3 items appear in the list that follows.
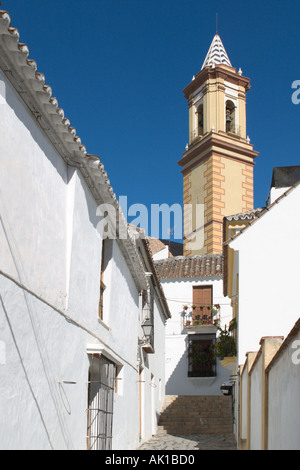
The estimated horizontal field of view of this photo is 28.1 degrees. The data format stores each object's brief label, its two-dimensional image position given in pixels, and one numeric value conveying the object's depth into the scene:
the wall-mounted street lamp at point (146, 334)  14.63
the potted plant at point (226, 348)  14.75
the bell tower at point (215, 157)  30.89
